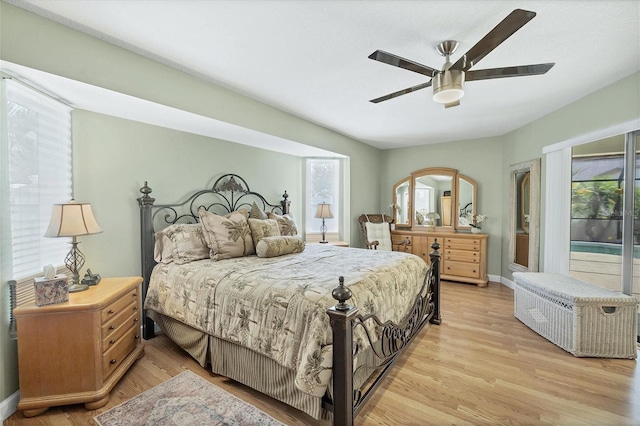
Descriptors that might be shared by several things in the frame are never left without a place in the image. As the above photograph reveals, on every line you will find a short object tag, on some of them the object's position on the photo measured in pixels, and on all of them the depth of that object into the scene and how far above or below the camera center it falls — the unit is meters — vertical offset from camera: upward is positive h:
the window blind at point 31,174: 1.81 +0.26
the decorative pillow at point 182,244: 2.67 -0.35
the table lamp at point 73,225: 1.90 -0.11
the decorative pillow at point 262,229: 3.06 -0.23
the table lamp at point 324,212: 4.57 -0.05
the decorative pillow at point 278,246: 2.87 -0.40
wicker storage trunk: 2.37 -1.00
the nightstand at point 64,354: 1.76 -0.95
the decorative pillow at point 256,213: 3.45 -0.05
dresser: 4.65 -0.77
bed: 1.56 -0.68
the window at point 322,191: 4.92 +0.33
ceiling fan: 1.71 +0.93
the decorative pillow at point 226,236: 2.77 -0.28
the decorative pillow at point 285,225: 3.53 -0.21
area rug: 1.72 -1.33
